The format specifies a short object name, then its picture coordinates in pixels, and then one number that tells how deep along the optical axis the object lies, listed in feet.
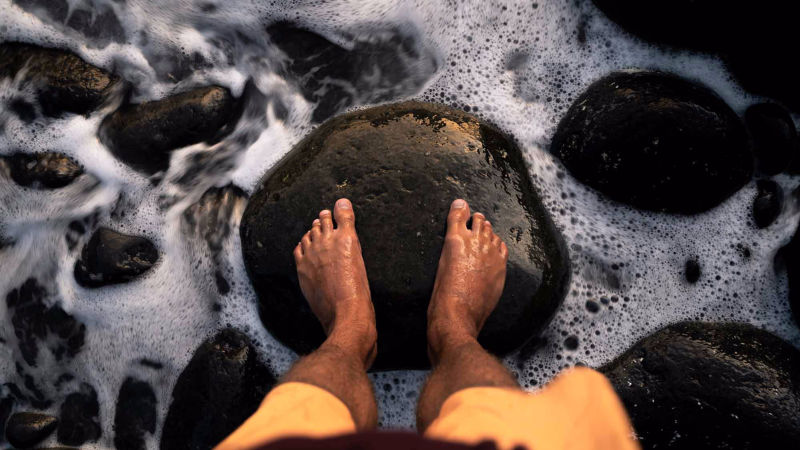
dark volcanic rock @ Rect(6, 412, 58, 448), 7.39
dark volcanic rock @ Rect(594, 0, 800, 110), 6.35
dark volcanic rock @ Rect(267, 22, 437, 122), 7.72
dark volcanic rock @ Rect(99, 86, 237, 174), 7.30
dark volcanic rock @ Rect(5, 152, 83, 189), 7.57
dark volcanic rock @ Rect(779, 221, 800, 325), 6.79
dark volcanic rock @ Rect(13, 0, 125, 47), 7.75
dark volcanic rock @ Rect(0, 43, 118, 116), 7.47
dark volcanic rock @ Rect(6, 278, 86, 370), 7.60
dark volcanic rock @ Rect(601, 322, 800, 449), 6.05
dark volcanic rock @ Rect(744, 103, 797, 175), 6.85
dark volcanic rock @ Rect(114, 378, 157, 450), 7.39
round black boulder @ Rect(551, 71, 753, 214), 6.42
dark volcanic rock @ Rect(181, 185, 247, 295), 7.44
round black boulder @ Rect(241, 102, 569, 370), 6.45
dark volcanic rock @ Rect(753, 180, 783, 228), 7.11
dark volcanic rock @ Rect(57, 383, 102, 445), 7.48
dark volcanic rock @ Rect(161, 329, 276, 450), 6.74
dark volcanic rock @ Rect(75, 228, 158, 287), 7.31
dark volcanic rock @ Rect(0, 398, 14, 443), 7.61
